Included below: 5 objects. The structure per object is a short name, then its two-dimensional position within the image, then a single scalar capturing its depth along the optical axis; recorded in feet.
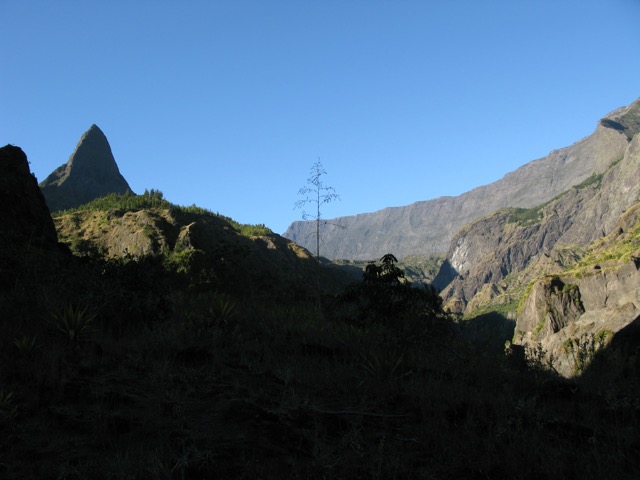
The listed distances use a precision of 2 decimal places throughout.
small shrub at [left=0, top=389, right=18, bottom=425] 13.12
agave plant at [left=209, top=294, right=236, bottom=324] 28.29
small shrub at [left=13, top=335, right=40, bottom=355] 18.24
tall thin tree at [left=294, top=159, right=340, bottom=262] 79.74
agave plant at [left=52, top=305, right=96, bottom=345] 20.94
